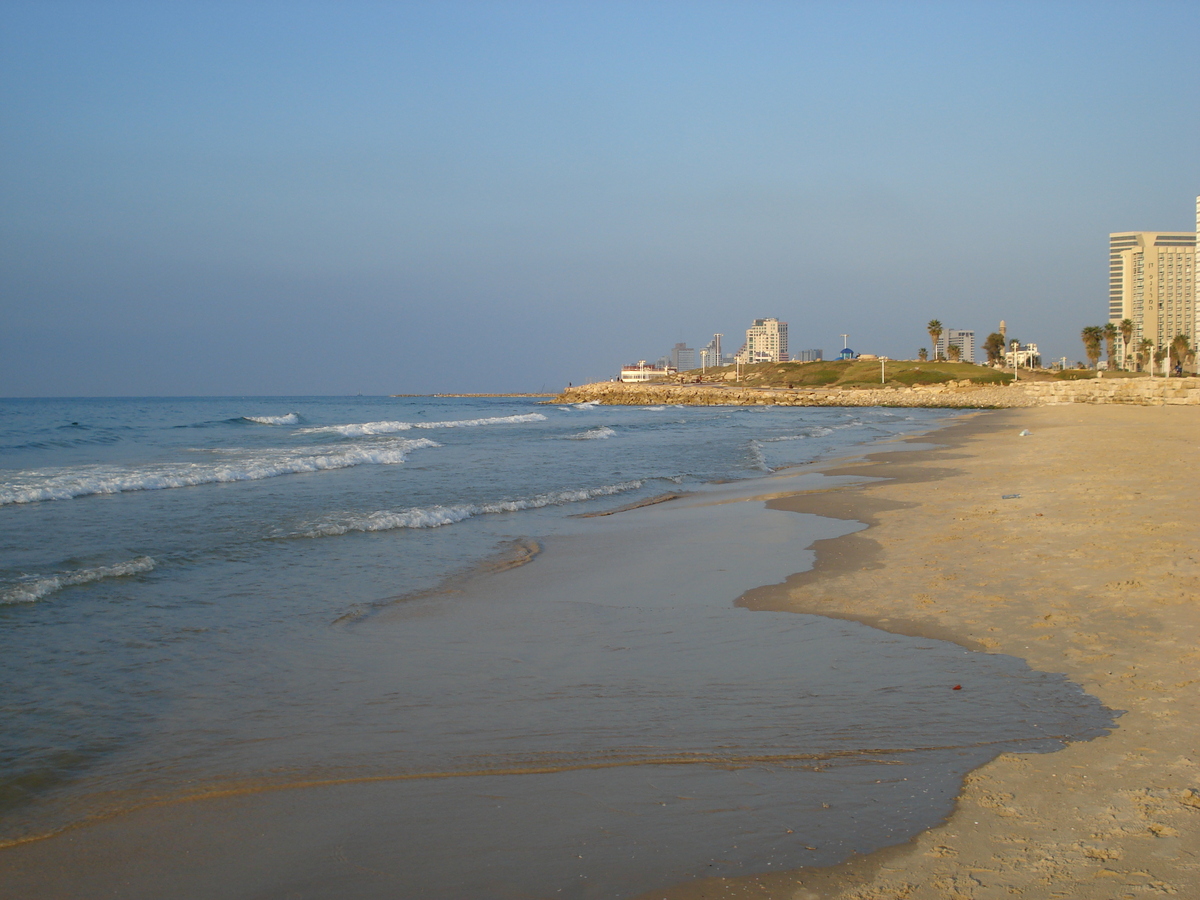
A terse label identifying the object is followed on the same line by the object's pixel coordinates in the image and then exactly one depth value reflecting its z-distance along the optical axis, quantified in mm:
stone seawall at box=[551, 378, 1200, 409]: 45438
